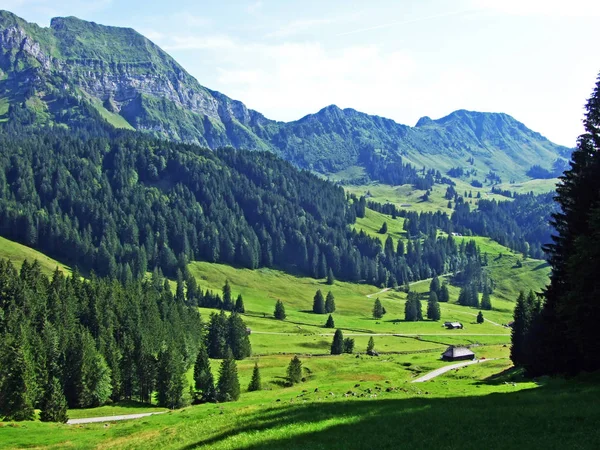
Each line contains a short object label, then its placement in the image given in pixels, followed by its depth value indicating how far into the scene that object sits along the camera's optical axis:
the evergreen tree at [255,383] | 109.31
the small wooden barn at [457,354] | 138.12
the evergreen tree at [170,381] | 101.50
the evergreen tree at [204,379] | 104.12
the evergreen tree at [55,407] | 84.38
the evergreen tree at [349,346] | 159.38
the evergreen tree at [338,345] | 155.88
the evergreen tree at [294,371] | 113.62
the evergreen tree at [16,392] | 82.94
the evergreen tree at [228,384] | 99.88
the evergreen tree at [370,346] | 158.25
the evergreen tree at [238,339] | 150.25
